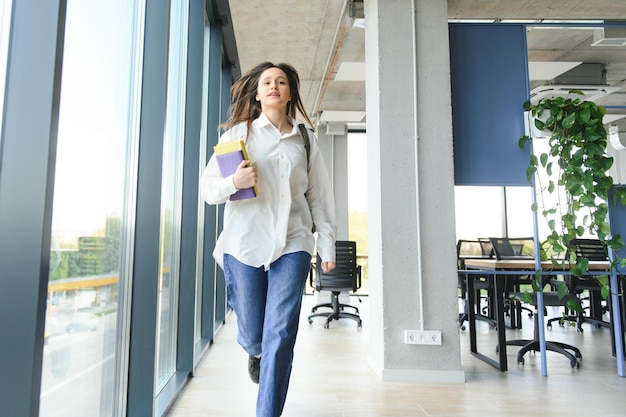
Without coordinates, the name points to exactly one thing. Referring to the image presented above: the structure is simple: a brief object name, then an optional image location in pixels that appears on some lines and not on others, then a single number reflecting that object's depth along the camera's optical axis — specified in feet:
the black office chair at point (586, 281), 14.80
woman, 5.72
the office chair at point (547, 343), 11.05
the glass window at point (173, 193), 8.78
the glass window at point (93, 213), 4.35
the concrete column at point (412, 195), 10.03
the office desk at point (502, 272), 10.71
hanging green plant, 10.72
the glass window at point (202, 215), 12.88
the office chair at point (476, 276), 14.87
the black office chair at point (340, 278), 17.85
